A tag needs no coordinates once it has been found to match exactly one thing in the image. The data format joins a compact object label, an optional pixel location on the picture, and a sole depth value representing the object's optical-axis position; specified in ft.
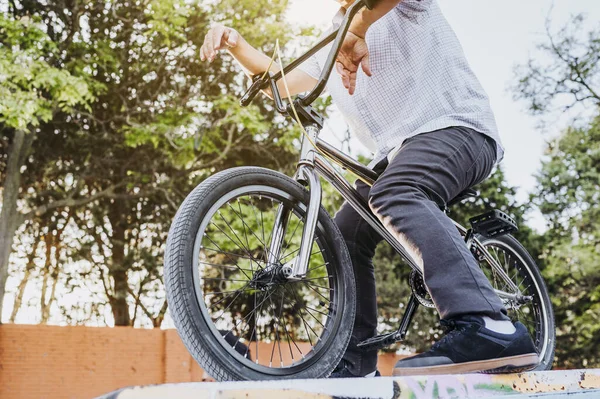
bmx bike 5.24
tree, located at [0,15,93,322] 28.71
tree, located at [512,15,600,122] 47.24
